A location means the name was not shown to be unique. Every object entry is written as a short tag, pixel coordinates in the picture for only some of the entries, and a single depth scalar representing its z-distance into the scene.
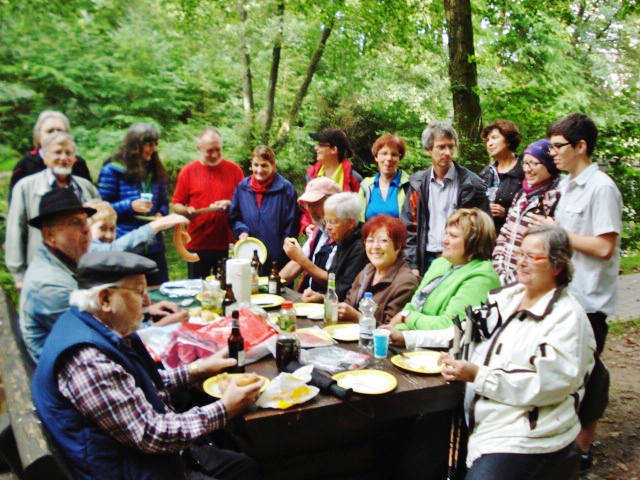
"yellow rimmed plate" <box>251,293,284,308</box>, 3.70
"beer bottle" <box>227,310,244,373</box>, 2.46
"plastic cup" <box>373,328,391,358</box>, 2.69
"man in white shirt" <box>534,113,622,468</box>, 3.02
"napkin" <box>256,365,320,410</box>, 2.17
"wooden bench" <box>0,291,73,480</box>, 1.51
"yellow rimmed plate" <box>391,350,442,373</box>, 2.53
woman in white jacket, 2.21
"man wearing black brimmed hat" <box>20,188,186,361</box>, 2.36
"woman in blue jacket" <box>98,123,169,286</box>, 4.48
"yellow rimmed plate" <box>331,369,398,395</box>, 2.30
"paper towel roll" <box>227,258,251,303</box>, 3.52
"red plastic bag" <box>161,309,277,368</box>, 2.64
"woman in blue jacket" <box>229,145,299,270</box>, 4.92
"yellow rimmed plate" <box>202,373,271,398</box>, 2.30
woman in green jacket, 2.85
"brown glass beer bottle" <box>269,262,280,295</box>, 4.03
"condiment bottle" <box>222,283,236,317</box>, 3.40
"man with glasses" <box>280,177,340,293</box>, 3.96
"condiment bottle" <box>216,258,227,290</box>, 4.02
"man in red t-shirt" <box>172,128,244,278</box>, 5.20
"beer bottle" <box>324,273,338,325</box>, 3.23
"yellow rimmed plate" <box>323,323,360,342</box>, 2.96
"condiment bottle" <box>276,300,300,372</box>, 2.54
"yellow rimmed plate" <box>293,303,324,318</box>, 3.47
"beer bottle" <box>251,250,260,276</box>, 4.39
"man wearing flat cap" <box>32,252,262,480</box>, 1.73
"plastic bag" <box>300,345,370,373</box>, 2.57
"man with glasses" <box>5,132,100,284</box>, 3.78
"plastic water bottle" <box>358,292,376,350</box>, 2.83
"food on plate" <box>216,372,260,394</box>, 2.18
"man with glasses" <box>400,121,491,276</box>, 4.21
